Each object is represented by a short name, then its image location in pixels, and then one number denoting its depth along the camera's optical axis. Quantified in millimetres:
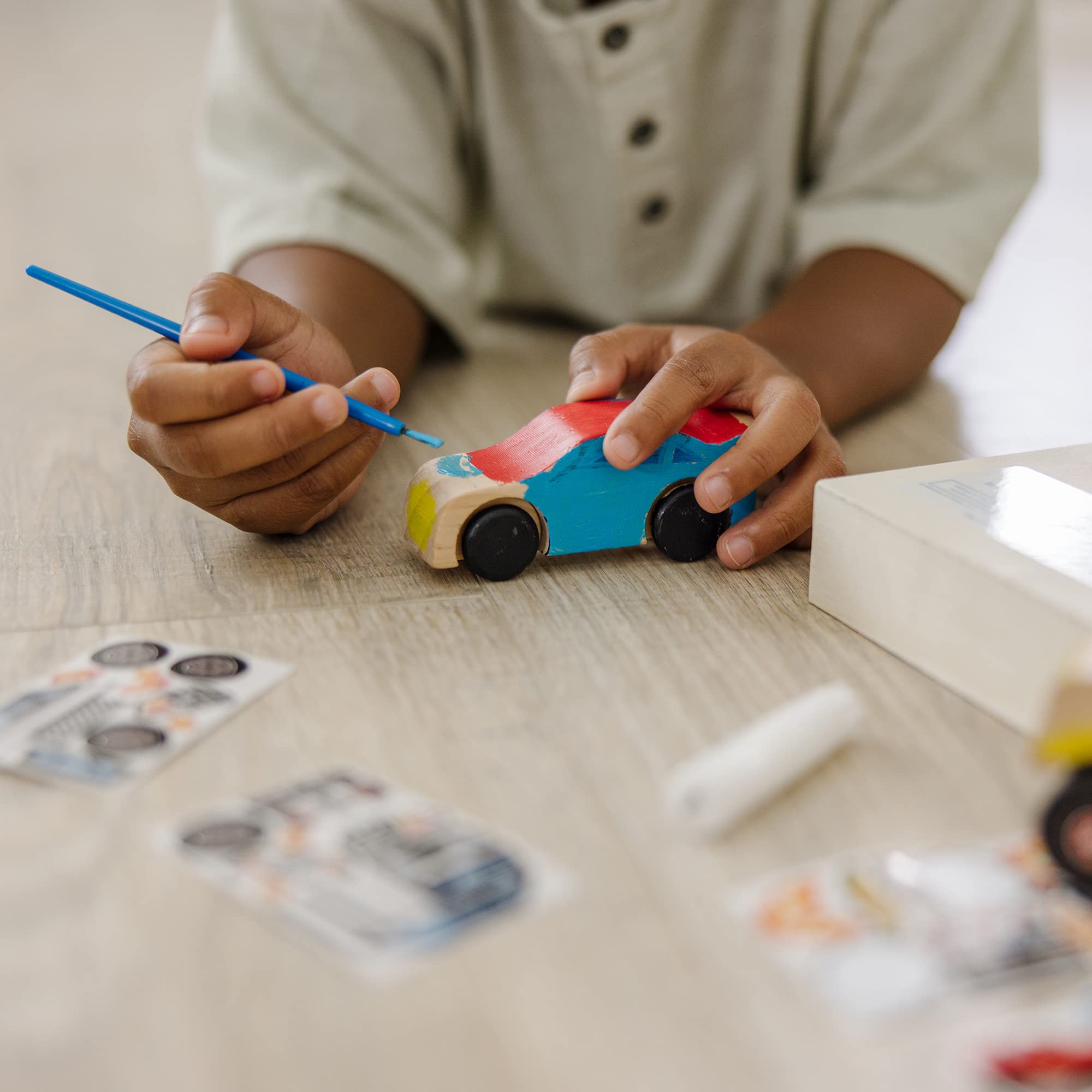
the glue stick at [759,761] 436
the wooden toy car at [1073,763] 377
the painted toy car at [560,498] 641
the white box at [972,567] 494
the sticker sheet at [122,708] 475
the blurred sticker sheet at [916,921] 364
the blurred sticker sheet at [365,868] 387
